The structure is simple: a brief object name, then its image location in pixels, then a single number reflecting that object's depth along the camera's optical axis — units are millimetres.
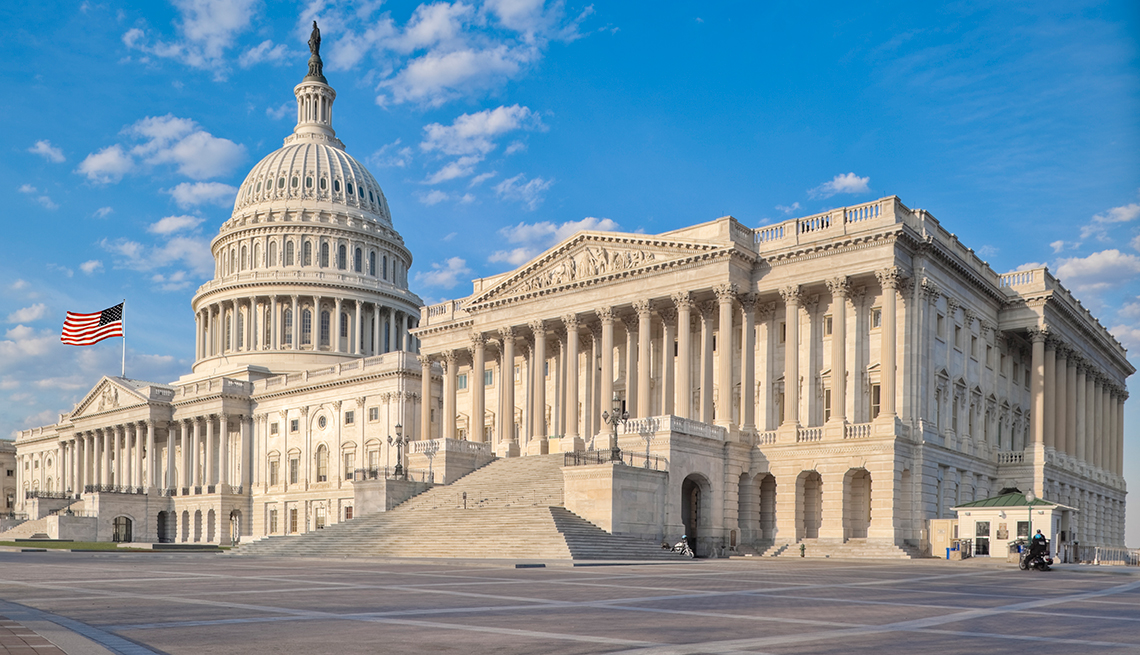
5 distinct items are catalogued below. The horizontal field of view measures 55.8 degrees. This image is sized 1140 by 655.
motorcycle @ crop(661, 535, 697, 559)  52128
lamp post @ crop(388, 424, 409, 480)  63969
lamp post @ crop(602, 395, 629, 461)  50612
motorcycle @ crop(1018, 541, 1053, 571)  42634
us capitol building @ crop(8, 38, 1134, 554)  56406
